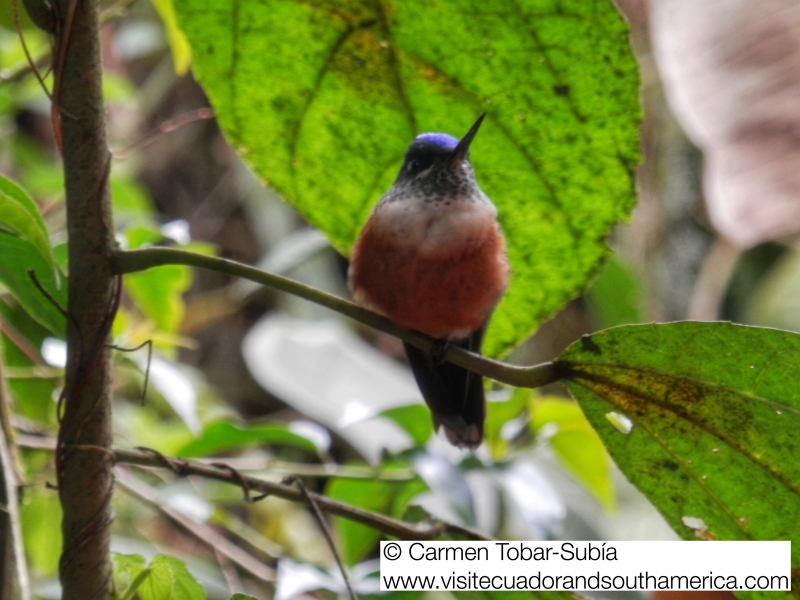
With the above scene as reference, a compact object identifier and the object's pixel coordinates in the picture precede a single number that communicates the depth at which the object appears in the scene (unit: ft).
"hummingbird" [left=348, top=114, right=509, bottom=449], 10.16
